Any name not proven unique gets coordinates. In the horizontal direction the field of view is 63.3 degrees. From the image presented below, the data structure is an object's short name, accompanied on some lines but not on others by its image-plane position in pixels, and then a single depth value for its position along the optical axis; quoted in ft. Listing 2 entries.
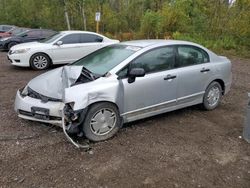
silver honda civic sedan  9.49
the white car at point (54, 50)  21.83
